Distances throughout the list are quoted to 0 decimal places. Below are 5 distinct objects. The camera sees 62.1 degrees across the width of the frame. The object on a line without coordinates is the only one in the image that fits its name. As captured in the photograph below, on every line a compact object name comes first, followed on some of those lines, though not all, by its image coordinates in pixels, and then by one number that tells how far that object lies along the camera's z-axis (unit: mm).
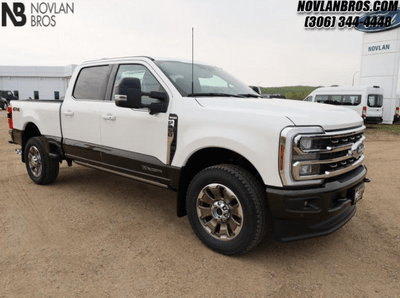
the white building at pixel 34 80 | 54969
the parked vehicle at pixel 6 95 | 33719
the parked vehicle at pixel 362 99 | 18656
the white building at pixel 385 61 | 22156
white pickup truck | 2812
